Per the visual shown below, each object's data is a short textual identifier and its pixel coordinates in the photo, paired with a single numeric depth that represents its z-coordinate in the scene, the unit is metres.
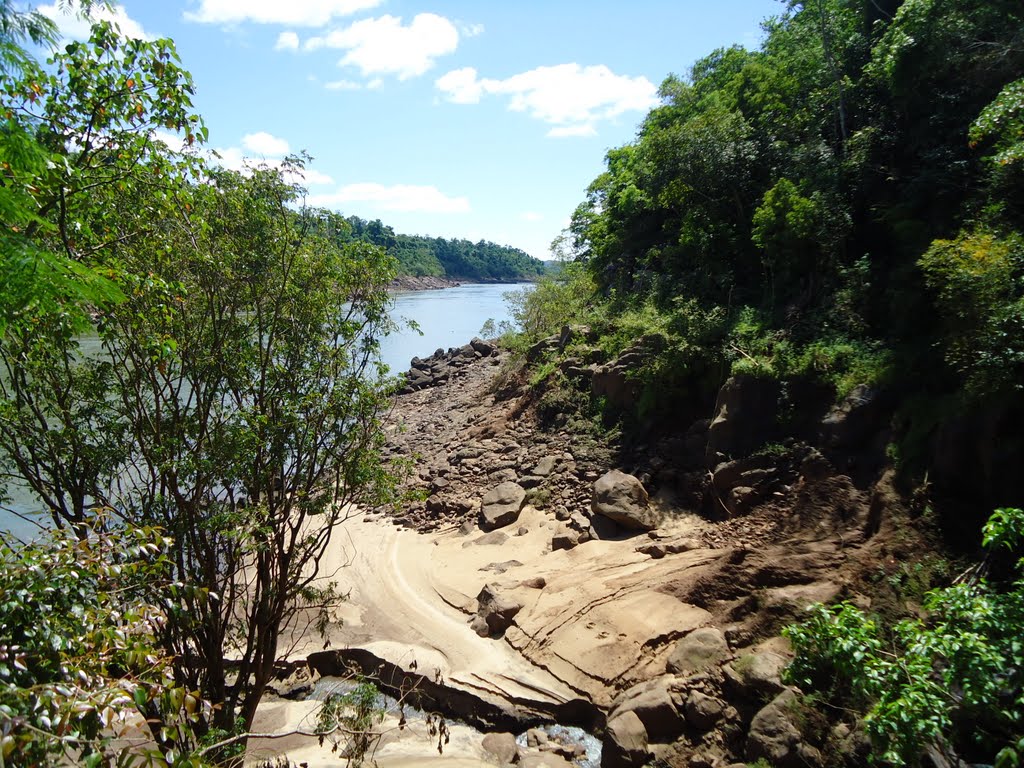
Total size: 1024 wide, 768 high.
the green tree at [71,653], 2.85
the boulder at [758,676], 9.03
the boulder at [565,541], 15.48
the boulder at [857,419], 12.16
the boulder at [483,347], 36.47
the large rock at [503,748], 10.09
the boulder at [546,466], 18.82
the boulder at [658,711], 9.54
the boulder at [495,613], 13.16
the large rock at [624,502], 14.95
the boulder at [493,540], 16.83
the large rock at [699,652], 10.25
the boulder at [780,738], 8.04
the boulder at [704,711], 9.35
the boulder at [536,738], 10.42
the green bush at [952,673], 5.71
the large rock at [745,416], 14.12
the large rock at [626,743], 9.22
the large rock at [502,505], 17.59
